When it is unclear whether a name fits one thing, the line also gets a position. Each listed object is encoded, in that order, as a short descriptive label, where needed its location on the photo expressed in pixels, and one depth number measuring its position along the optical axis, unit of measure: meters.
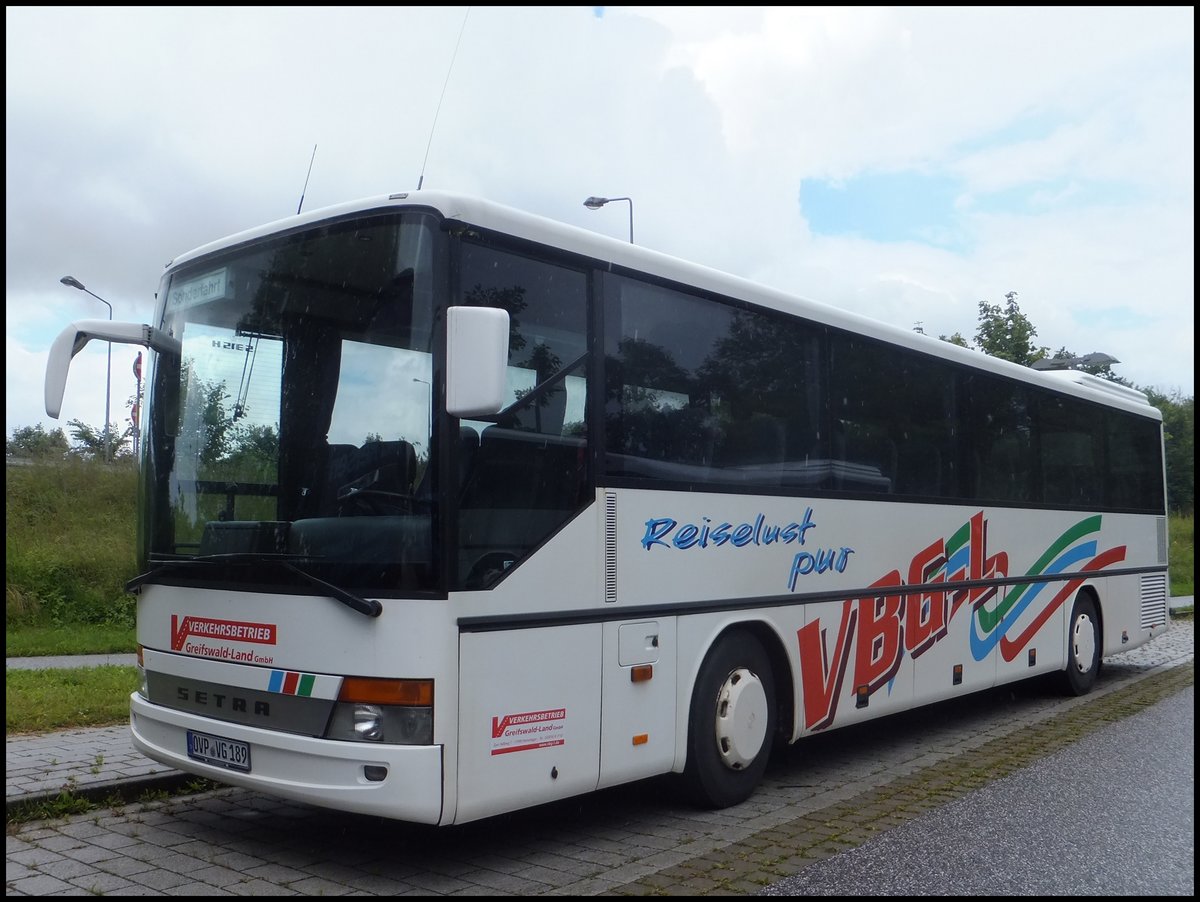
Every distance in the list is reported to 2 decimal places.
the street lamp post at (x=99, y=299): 9.80
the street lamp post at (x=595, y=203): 20.64
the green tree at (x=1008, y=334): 31.61
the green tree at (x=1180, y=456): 44.69
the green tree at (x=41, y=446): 21.17
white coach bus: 5.35
